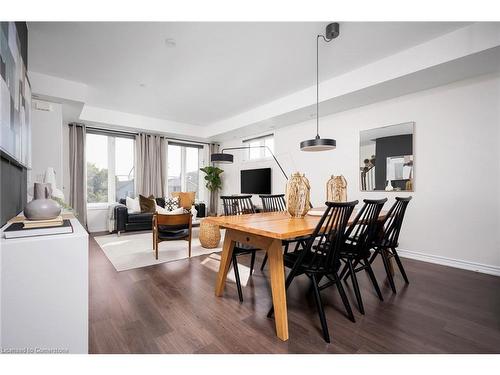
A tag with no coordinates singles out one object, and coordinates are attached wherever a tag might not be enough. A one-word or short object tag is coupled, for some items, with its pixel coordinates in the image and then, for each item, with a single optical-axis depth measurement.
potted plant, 6.88
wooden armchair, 3.34
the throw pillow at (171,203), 5.50
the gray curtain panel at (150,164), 5.95
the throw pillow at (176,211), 4.14
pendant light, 2.45
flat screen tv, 5.80
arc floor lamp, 4.20
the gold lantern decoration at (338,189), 2.87
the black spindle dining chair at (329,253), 1.72
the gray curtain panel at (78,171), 5.12
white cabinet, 1.07
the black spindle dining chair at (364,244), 1.97
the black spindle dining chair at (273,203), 3.48
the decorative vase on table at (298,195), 2.37
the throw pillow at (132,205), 5.33
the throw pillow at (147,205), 5.27
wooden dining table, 1.64
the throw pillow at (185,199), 6.12
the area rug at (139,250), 3.24
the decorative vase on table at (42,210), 1.36
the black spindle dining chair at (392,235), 2.39
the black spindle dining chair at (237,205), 2.84
